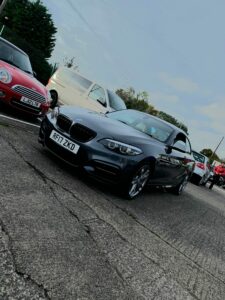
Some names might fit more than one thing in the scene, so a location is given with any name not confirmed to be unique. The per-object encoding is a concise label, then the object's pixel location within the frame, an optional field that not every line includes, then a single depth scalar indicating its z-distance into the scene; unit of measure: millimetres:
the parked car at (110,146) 3036
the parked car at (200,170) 9425
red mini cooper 4454
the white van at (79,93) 7542
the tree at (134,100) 49771
